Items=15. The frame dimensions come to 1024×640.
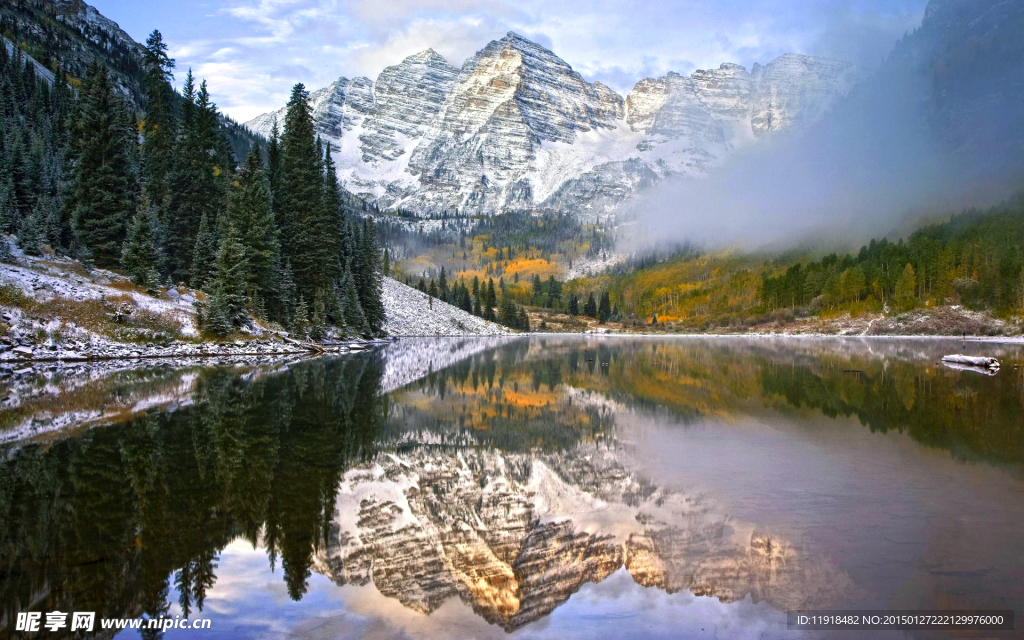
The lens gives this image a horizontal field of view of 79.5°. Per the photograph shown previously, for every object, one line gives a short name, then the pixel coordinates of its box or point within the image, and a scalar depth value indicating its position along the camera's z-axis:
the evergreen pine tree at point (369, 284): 96.44
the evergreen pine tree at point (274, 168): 73.19
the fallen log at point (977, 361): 44.88
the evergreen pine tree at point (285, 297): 65.62
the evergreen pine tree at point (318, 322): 71.94
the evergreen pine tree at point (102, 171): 54.19
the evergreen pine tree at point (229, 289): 53.00
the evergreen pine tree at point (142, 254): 51.84
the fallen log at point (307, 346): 62.32
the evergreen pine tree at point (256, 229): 59.69
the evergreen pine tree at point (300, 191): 73.12
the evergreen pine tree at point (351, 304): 86.12
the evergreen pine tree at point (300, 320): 66.56
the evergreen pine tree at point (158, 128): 66.88
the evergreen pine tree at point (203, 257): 60.19
